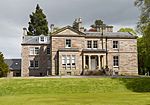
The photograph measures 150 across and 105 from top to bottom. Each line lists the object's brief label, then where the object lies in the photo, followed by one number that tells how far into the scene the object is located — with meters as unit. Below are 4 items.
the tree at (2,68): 67.00
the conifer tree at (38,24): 102.06
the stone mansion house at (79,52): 63.47
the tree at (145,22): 48.56
